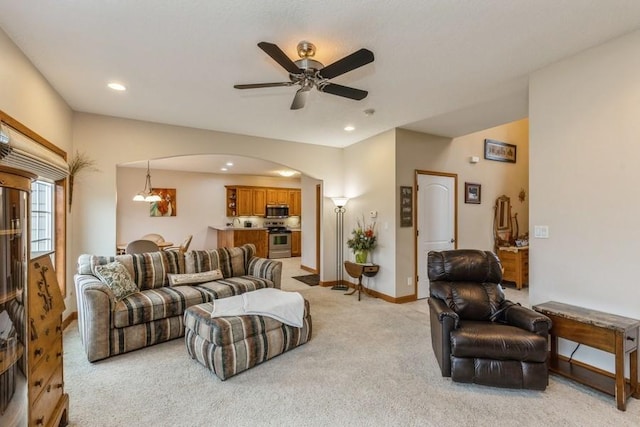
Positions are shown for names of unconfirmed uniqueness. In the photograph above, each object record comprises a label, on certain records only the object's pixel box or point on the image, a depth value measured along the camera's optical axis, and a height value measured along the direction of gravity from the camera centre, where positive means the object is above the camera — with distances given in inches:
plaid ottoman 102.0 -44.0
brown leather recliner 91.4 -37.3
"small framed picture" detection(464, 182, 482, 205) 218.4 +16.1
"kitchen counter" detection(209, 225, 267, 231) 347.3 -14.3
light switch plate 114.2 -6.1
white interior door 200.2 -1.2
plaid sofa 115.3 -34.5
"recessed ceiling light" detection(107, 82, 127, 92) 127.1 +53.9
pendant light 234.6 +13.4
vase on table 204.2 -27.5
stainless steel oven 375.9 -33.1
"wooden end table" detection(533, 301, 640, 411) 85.7 -36.9
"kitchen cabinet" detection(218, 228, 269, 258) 345.4 -26.0
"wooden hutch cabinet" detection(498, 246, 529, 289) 222.1 -35.2
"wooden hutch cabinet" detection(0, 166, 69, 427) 53.1 -20.1
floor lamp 236.8 -22.8
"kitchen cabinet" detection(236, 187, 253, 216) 375.2 +17.5
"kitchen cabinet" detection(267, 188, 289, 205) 396.7 +25.1
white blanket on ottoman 114.2 -34.6
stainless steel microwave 392.5 +5.5
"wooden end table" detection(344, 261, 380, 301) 197.0 -35.1
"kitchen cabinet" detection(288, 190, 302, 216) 414.6 +17.3
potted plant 203.8 -18.2
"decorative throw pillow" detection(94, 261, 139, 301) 127.4 -26.5
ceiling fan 82.8 +42.7
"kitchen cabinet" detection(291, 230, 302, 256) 390.3 -34.9
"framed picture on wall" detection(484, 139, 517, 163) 229.6 +49.1
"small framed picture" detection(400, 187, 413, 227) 191.8 +5.4
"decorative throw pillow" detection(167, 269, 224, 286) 151.9 -31.5
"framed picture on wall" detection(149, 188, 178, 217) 329.4 +12.1
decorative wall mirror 232.2 -6.8
